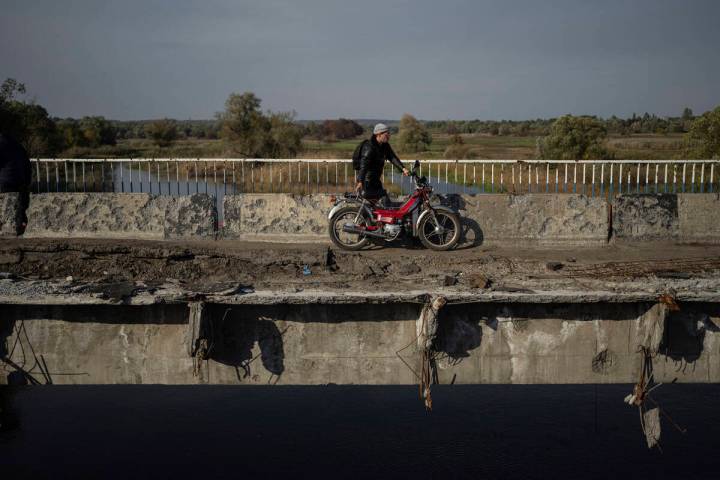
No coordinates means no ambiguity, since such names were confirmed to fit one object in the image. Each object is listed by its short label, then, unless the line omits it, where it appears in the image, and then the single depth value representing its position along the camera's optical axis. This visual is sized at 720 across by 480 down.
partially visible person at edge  10.80
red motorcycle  10.16
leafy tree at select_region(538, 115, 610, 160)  31.53
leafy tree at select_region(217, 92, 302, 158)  39.19
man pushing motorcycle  10.56
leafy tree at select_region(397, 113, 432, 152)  54.03
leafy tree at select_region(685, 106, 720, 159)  23.33
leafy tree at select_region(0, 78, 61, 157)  31.67
